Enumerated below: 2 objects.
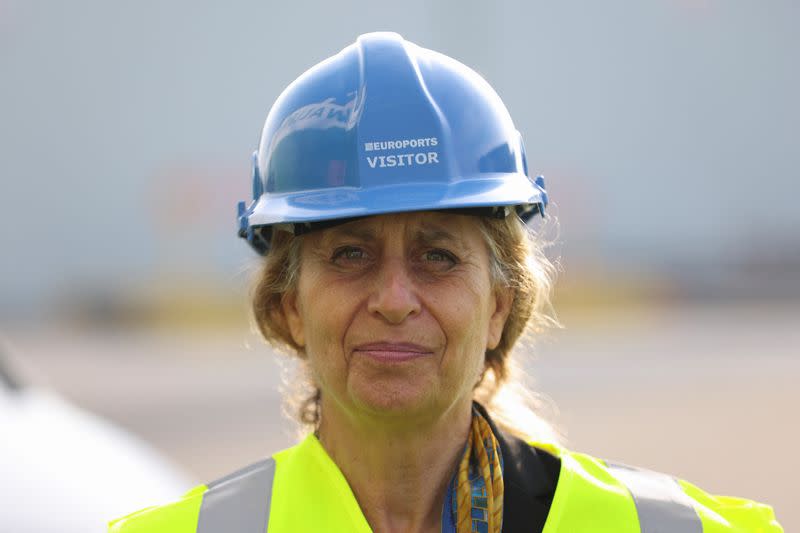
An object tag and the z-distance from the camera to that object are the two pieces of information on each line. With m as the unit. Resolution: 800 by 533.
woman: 4.80
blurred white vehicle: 6.13
